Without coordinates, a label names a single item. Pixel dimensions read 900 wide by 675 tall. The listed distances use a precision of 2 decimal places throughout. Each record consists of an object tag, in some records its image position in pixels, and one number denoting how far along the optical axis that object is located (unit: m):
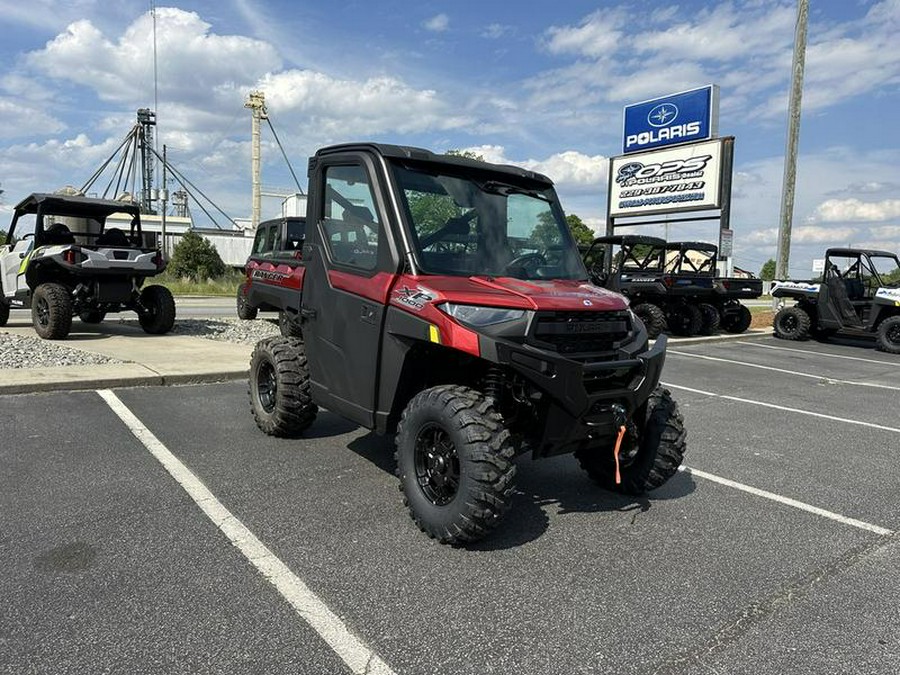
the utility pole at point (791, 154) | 17.92
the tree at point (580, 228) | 67.22
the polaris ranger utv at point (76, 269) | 10.00
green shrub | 46.38
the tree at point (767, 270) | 110.75
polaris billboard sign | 18.69
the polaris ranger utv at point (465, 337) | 3.36
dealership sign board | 18.27
